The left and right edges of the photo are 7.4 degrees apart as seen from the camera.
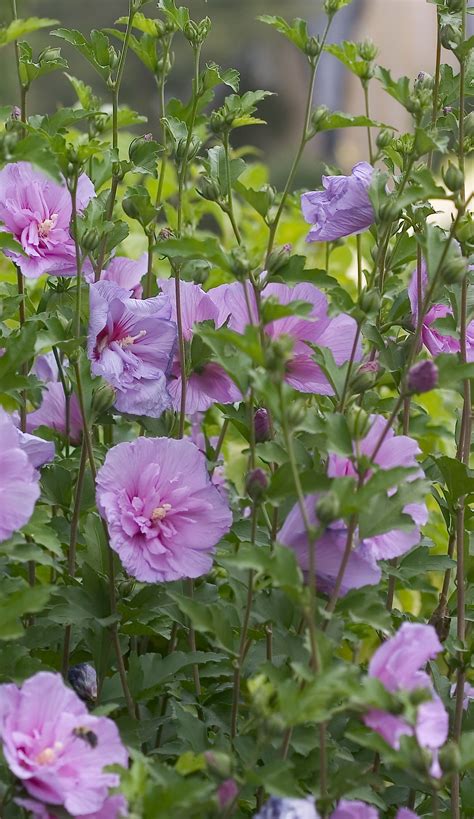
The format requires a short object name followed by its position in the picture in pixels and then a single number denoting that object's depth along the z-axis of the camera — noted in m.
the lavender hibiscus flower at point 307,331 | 2.42
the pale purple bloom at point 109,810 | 2.20
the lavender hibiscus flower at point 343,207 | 2.43
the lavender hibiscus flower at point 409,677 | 2.19
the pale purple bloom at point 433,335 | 2.45
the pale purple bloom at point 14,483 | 2.24
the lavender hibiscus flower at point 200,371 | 2.45
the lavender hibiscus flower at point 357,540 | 2.28
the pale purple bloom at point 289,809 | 2.16
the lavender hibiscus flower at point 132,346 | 2.41
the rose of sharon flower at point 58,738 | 2.19
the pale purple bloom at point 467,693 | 2.46
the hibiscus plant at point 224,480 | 2.20
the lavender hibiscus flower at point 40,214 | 2.44
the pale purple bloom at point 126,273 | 2.52
